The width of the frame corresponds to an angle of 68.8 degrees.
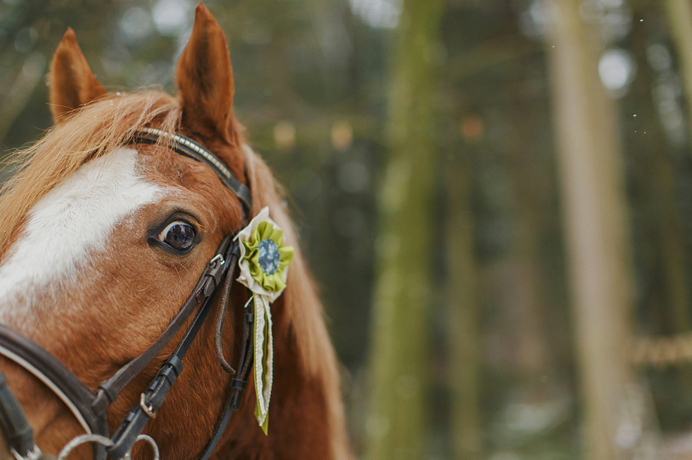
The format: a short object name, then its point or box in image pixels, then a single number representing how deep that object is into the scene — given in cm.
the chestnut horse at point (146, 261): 125
